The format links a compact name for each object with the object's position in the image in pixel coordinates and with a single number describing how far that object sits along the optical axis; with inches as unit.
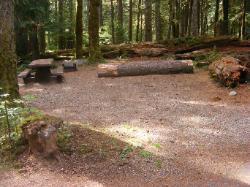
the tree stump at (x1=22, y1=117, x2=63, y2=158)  166.7
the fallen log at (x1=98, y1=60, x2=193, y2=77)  383.5
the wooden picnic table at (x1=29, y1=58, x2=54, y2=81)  364.6
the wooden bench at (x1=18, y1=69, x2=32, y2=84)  355.1
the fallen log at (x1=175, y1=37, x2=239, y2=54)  501.4
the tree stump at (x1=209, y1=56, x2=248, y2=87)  312.0
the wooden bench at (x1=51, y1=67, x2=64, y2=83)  366.6
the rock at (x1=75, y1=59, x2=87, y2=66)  463.9
